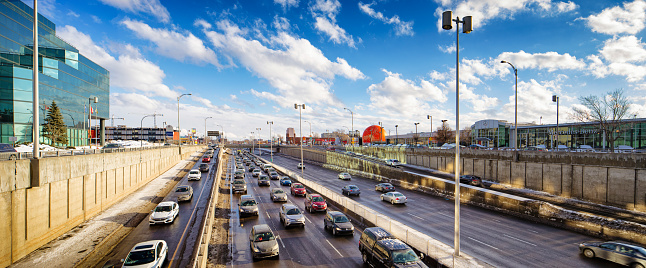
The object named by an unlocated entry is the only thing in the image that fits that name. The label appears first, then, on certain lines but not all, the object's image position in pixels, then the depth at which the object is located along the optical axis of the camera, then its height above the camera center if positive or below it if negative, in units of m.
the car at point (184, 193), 29.50 -6.72
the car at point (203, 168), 55.60 -7.29
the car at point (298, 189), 32.70 -6.86
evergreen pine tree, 53.62 +1.18
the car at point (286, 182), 40.75 -7.36
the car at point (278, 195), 29.00 -6.73
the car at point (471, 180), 36.94 -6.42
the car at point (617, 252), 13.45 -6.21
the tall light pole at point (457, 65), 11.93 +3.27
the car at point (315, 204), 24.44 -6.42
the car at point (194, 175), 44.75 -7.06
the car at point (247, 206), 22.74 -6.29
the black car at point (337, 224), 18.12 -6.19
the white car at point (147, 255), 12.81 -5.99
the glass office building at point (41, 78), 47.34 +11.05
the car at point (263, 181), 40.00 -7.13
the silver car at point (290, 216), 19.86 -6.25
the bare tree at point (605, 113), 40.78 +3.29
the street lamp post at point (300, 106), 40.51 +3.98
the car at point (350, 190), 33.59 -7.13
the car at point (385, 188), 35.19 -7.08
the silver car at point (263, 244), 14.39 -6.05
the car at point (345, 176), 48.06 -7.67
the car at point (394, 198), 28.69 -6.93
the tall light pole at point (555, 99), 35.96 +4.60
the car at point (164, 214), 21.31 -6.52
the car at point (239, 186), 33.97 -6.76
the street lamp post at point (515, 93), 27.15 +4.29
